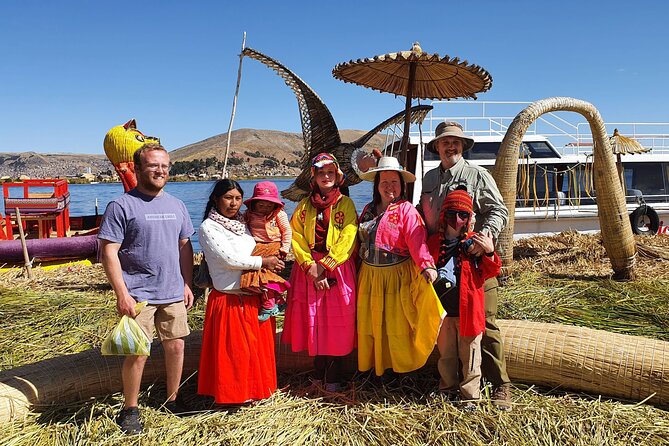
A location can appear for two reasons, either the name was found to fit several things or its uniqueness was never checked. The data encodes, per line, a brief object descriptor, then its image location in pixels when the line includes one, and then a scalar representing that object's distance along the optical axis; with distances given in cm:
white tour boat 1108
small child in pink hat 299
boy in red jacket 279
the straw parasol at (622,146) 978
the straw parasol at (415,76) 383
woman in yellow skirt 296
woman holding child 294
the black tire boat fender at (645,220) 1080
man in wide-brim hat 298
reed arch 580
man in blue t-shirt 260
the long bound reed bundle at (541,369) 303
